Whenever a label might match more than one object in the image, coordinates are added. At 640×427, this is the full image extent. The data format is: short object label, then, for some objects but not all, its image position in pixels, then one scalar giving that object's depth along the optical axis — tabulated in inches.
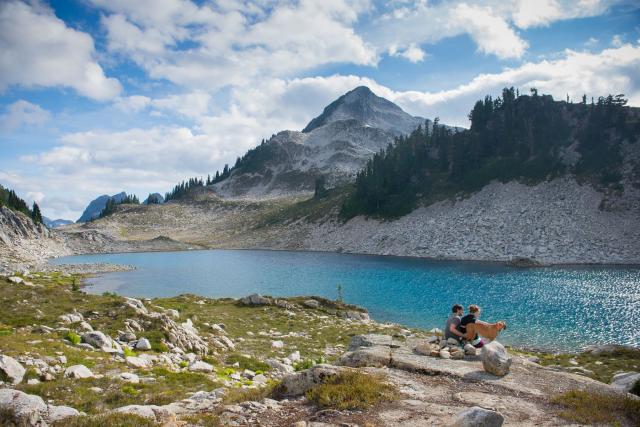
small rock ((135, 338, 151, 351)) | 745.6
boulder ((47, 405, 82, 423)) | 365.7
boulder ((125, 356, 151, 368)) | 628.0
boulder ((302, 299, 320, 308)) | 1620.6
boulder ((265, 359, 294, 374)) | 761.8
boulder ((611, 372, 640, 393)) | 537.5
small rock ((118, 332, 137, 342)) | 776.3
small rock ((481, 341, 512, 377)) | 551.8
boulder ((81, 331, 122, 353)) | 694.8
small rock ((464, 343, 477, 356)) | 649.0
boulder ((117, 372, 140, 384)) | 531.8
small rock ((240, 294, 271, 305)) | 1569.9
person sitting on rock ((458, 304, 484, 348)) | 725.3
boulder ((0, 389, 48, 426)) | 338.0
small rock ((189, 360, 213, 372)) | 674.2
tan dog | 696.4
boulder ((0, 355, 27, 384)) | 466.0
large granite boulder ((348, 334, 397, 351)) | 729.6
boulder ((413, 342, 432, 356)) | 645.3
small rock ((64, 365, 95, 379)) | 516.7
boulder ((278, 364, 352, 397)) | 483.8
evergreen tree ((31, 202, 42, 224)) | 5709.6
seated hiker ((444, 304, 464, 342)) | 730.2
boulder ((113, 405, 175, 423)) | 386.1
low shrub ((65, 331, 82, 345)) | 691.4
